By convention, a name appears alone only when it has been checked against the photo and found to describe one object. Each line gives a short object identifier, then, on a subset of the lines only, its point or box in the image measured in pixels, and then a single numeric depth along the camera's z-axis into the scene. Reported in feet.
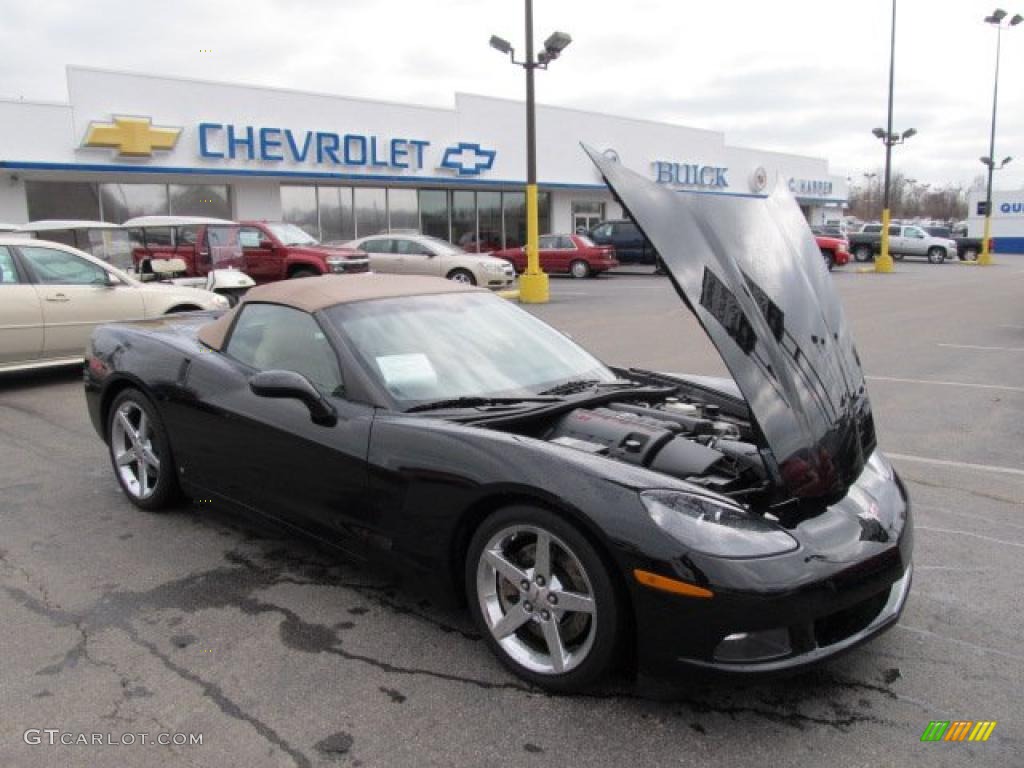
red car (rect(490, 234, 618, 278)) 85.76
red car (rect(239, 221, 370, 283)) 55.11
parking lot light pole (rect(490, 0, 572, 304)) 55.01
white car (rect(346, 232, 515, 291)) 65.82
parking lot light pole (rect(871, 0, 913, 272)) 99.76
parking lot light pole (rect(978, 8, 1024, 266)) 114.01
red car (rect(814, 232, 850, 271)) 101.76
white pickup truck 124.67
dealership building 65.26
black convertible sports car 8.51
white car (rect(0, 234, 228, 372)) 27.30
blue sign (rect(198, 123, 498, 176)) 72.54
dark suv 93.71
